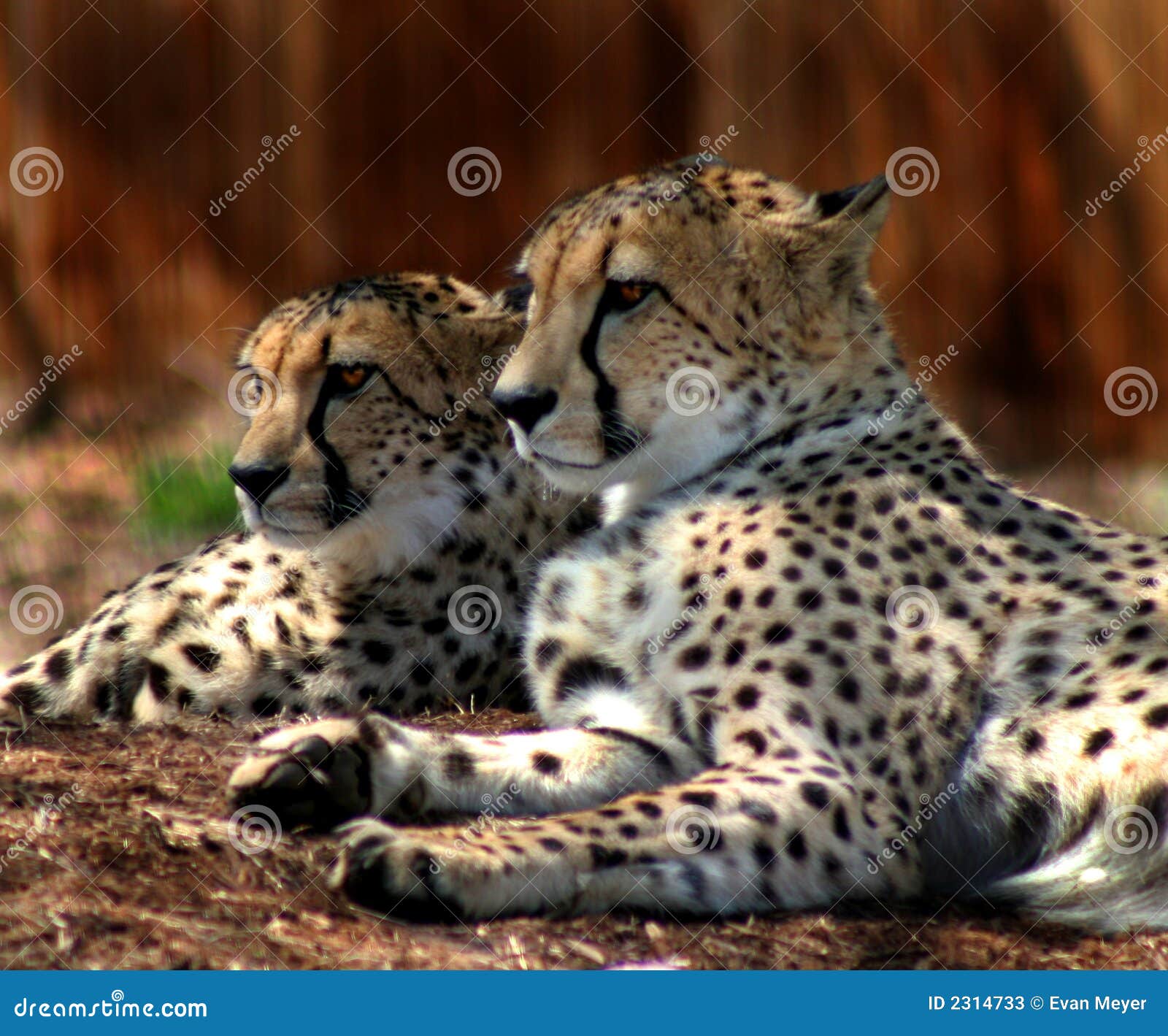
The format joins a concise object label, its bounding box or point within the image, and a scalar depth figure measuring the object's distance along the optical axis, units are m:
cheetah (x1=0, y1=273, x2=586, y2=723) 6.62
